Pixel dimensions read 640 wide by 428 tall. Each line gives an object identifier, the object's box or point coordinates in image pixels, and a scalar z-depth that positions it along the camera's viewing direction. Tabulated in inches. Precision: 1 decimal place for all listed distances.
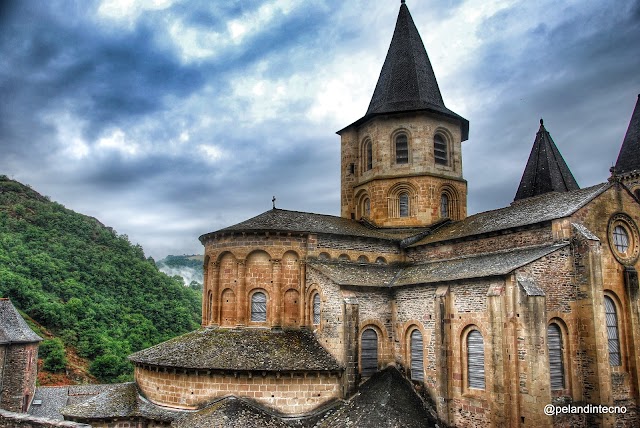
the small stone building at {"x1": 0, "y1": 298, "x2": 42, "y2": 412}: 1309.1
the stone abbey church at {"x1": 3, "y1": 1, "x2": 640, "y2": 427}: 711.1
